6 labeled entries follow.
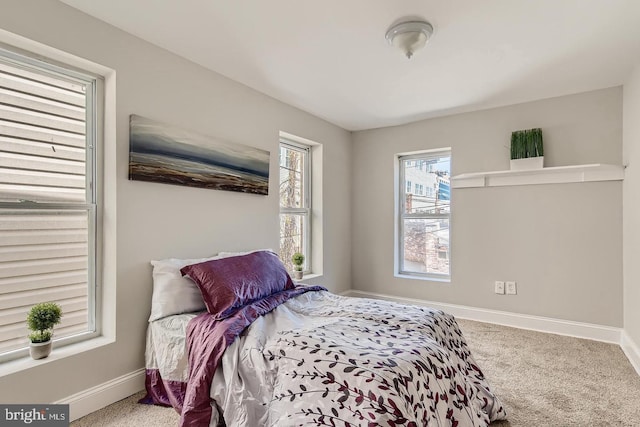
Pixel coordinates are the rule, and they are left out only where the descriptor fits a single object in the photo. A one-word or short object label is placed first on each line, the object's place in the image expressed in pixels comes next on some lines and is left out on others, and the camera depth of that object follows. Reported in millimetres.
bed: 1283
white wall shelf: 3029
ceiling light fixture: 2039
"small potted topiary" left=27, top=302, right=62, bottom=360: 1705
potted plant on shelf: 3289
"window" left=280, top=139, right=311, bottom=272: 3746
